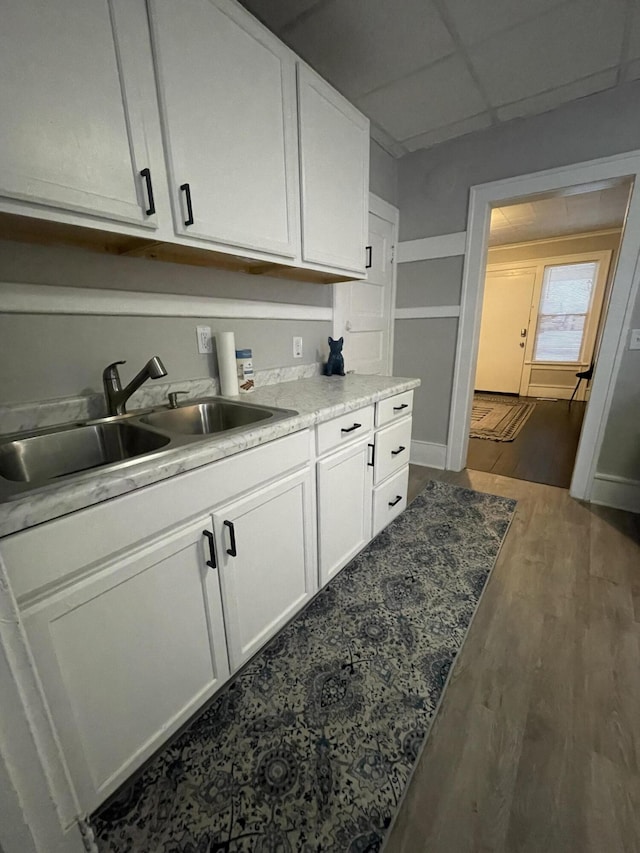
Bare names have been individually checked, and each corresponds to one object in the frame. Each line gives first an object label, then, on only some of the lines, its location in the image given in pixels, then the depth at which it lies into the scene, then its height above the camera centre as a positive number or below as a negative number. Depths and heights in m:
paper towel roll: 1.54 -0.13
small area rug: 3.93 -1.13
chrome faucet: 1.18 -0.18
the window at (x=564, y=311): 5.34 +0.29
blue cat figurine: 2.19 -0.17
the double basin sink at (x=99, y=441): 1.02 -0.33
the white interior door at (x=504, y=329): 5.83 +0.02
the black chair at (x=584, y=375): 5.08 -0.66
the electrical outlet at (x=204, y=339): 1.56 -0.02
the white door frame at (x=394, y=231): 2.36 +0.79
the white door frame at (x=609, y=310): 2.05 +0.18
